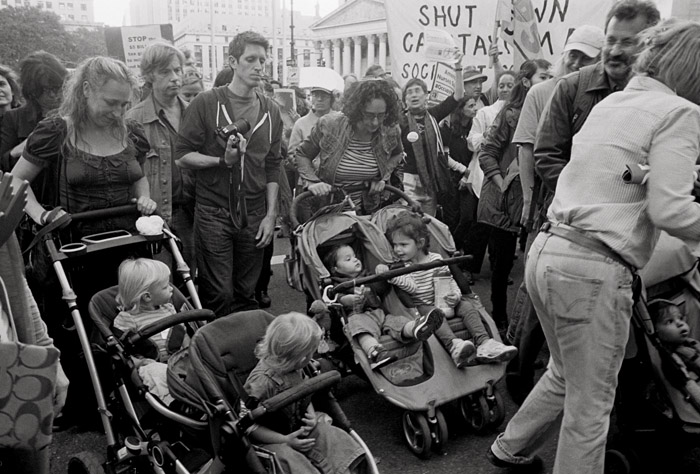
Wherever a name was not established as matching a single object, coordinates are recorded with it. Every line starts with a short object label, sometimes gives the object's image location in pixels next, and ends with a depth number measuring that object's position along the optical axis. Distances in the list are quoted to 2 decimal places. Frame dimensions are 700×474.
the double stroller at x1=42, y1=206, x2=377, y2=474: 2.44
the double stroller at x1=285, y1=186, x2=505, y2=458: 3.39
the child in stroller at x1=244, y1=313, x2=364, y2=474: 2.58
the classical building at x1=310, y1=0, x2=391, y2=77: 74.81
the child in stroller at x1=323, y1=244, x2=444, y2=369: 3.48
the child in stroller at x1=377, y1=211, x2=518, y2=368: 3.57
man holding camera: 4.19
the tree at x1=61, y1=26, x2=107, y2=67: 40.50
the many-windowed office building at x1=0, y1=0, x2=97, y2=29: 119.05
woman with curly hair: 4.52
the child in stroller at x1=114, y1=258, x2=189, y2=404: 3.13
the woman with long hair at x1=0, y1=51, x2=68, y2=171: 4.46
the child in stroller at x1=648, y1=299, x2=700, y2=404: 2.89
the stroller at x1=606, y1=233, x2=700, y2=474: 2.86
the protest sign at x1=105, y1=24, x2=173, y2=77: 7.98
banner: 7.48
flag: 6.37
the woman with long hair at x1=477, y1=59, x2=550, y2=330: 4.65
